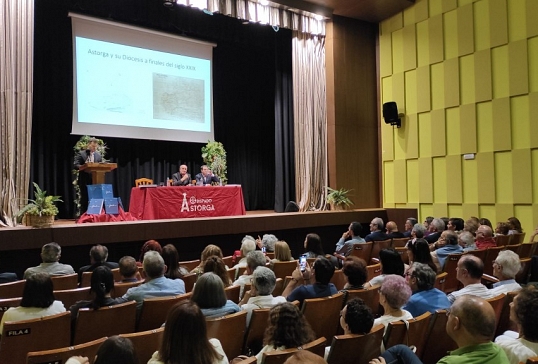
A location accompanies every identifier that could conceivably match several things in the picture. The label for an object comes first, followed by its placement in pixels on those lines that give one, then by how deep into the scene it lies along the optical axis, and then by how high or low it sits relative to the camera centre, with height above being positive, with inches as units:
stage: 234.2 -21.1
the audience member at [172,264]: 160.7 -22.9
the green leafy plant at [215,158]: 388.0 +32.5
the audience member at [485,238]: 216.5 -20.8
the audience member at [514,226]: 258.4 -18.8
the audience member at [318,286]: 130.6 -25.5
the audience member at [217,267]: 142.5 -21.3
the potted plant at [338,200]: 377.6 -3.7
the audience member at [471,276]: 128.5 -22.9
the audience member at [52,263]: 167.2 -23.0
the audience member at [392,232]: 255.3 -21.0
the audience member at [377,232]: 249.3 -20.4
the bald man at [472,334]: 73.7 -22.9
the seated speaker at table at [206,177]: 350.7 +15.2
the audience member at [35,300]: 108.1 -23.9
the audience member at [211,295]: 107.2 -22.5
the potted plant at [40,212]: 237.5 -6.3
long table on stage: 297.4 -2.8
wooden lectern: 289.3 +18.6
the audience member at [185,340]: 73.6 -22.7
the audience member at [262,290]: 118.9 -24.0
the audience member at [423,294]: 118.8 -25.9
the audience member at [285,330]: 84.7 -24.5
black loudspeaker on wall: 390.3 +68.5
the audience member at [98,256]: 170.6 -20.9
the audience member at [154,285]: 130.8 -25.2
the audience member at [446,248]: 188.2 -22.3
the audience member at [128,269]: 151.8 -23.1
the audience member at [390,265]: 145.9 -21.9
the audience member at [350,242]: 231.6 -23.7
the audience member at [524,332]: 83.5 -25.5
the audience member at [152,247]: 184.1 -19.3
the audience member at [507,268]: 136.5 -22.0
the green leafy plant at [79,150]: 319.0 +33.9
